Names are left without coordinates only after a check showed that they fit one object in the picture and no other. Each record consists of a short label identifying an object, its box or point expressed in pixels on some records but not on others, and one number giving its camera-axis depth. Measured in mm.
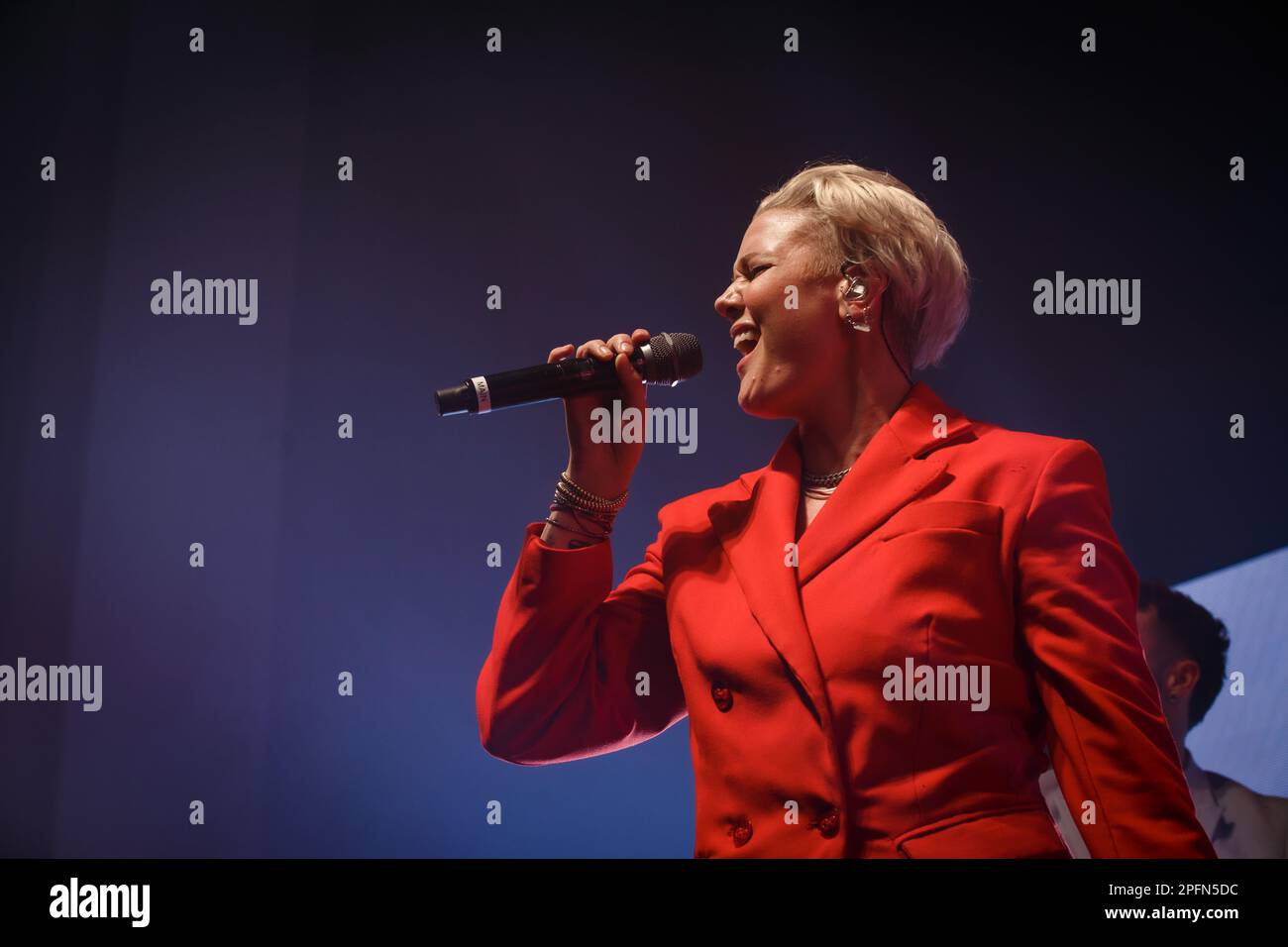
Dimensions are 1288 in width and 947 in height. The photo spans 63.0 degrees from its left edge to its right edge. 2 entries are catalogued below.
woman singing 1273
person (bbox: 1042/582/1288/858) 2150
